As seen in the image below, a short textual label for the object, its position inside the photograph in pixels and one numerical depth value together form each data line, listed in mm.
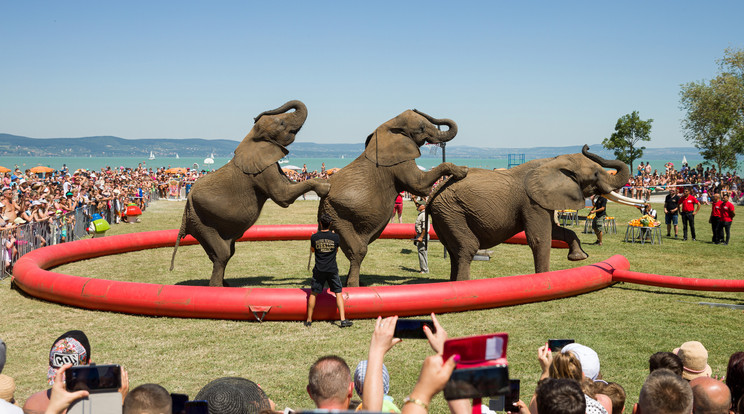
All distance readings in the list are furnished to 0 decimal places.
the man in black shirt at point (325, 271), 9094
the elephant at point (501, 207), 11125
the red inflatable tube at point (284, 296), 9250
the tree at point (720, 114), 43688
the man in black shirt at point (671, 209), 20031
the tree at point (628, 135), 48844
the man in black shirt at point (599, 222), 18469
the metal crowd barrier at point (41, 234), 13057
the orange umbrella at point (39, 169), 41053
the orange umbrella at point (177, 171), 50156
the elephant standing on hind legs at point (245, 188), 10859
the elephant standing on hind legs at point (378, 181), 10922
